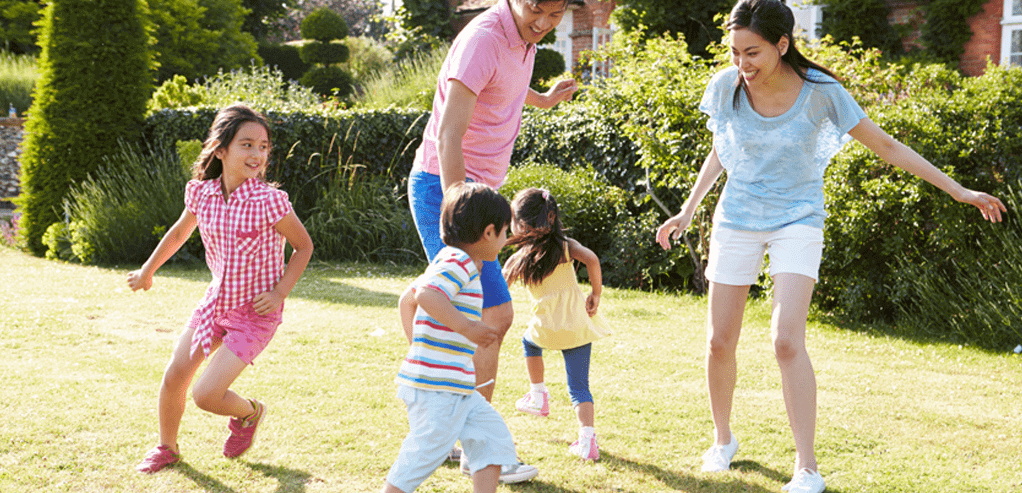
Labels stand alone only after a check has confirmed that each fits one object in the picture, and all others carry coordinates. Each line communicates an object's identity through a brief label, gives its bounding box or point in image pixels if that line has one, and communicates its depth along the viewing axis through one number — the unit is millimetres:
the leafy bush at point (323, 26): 25109
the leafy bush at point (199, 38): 22688
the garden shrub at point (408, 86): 13180
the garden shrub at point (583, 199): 8125
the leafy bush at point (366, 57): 26203
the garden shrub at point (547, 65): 20281
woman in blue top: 2980
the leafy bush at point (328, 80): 23719
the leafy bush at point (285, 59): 28141
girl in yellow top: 3535
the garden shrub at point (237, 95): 11201
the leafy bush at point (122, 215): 9344
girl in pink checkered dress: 3229
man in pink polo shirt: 2854
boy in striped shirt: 2439
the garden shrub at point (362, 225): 9711
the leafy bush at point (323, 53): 25391
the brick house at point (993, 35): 13195
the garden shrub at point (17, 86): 17297
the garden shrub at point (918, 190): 5789
